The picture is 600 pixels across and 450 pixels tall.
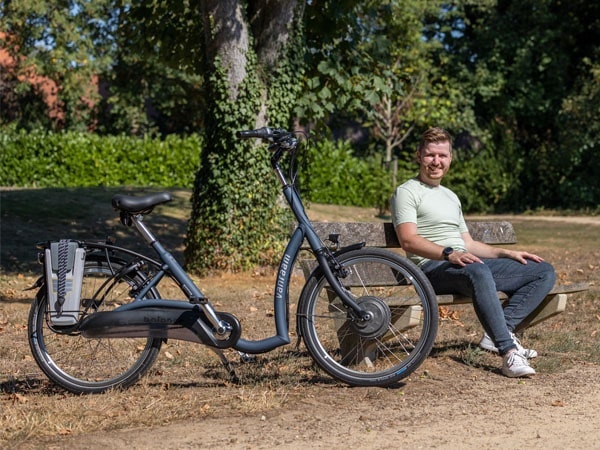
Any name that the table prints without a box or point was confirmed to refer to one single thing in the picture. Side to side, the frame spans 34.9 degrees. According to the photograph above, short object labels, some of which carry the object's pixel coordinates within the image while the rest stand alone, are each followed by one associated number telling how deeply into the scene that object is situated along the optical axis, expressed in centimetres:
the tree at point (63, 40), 2417
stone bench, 588
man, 564
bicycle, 511
